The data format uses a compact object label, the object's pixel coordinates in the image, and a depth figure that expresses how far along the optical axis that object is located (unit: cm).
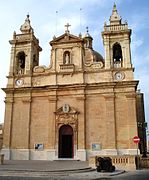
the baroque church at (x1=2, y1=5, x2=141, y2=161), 1691
